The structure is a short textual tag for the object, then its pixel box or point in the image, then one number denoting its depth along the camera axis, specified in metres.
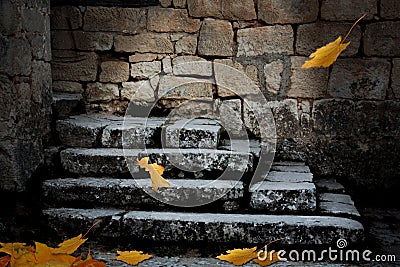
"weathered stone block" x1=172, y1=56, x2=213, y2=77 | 4.22
